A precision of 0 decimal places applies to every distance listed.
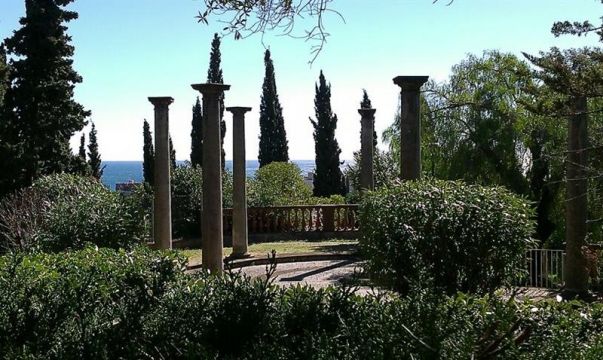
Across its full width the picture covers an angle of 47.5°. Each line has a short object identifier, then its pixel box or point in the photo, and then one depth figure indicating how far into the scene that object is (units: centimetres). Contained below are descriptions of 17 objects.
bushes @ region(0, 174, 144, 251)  1132
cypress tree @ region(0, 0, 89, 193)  2208
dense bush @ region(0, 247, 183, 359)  421
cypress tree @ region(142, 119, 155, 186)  3781
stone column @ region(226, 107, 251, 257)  1627
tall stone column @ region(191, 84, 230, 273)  1249
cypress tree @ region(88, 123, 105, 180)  4085
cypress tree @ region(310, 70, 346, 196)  4125
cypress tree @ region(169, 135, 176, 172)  3740
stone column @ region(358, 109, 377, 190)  1762
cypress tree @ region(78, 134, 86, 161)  3900
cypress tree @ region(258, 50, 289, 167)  4716
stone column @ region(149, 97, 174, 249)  1352
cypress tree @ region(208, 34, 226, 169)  4128
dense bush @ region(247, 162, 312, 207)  2506
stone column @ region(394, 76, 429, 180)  1038
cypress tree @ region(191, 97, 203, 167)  4153
